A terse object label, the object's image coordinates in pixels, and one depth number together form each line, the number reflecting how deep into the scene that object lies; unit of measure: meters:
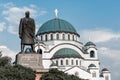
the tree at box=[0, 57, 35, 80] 22.67
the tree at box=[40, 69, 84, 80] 22.89
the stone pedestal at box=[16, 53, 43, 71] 23.03
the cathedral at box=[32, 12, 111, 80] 85.25
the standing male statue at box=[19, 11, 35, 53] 23.61
